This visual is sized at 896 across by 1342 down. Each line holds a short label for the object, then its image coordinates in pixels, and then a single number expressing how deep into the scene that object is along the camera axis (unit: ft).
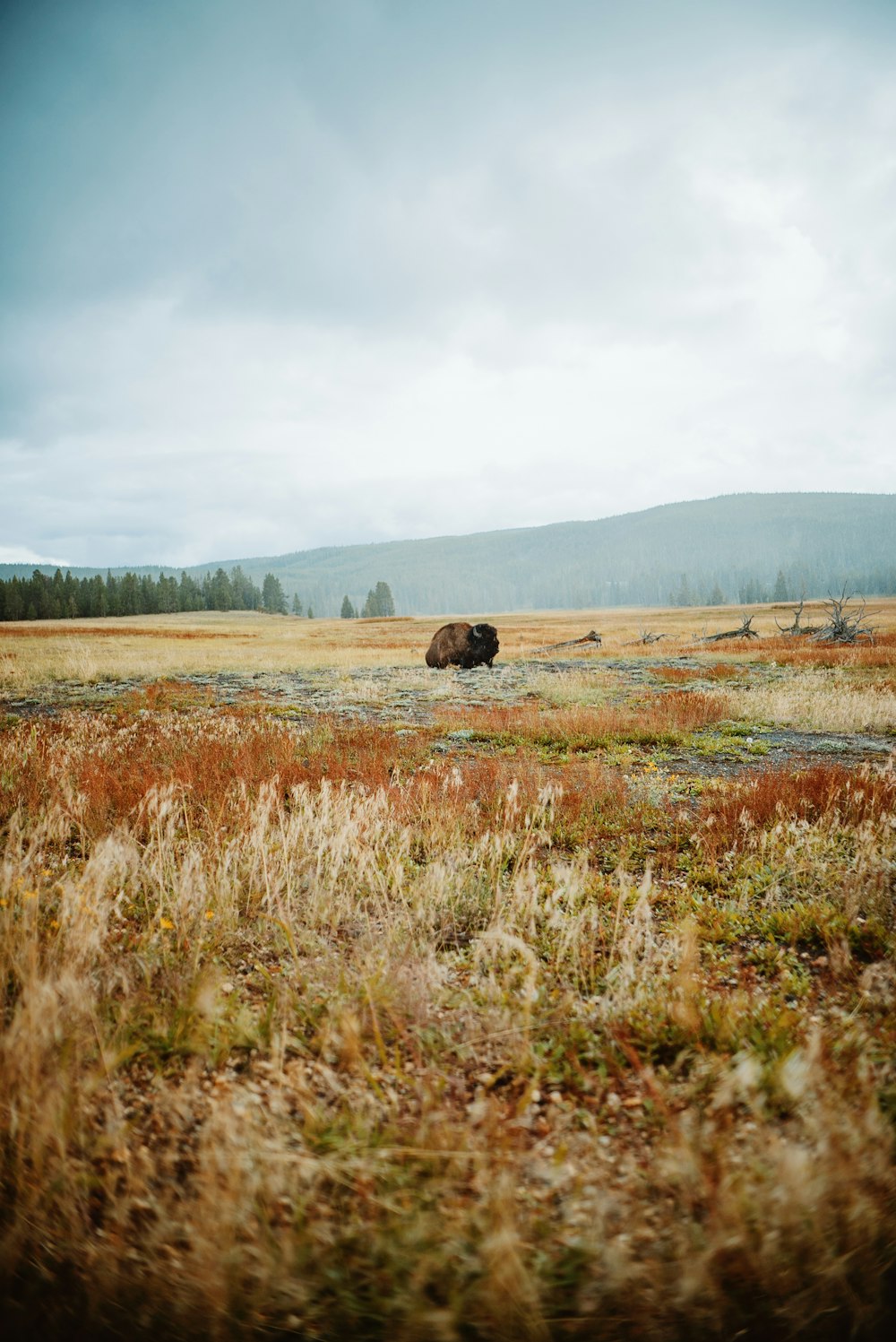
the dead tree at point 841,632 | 103.91
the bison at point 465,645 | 85.40
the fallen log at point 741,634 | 131.13
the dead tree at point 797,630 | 123.34
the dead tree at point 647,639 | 130.62
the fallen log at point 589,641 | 121.31
